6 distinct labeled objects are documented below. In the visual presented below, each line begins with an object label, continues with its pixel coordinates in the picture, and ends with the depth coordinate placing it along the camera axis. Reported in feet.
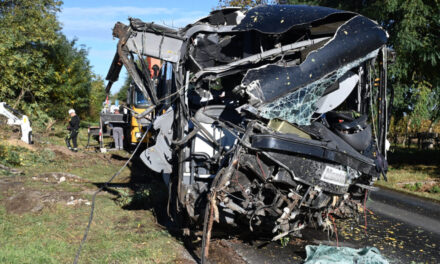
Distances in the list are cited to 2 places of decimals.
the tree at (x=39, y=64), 57.88
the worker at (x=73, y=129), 47.55
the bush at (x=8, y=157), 33.76
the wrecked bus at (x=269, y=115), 14.58
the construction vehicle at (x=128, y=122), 43.09
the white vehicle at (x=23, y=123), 44.19
